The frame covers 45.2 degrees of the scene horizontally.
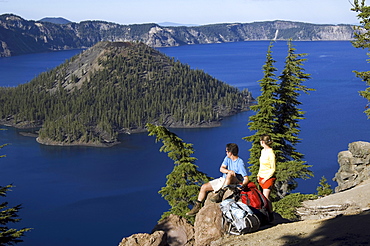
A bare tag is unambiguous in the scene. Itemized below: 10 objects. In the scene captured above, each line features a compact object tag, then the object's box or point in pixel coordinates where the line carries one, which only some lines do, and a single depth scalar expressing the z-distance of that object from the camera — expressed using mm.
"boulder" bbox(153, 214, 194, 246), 17609
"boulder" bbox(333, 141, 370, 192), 38156
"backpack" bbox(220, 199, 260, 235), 15328
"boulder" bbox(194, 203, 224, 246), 16094
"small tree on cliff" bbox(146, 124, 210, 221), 29625
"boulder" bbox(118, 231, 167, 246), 16594
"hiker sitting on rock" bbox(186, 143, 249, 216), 16328
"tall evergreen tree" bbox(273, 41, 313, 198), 34700
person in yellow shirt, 16672
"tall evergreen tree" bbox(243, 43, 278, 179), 32406
